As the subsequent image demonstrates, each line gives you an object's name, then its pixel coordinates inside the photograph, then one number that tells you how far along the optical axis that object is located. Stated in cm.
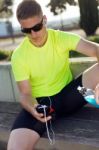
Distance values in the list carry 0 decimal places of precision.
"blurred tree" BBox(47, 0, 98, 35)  1778
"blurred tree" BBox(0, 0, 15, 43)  2055
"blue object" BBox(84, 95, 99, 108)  254
